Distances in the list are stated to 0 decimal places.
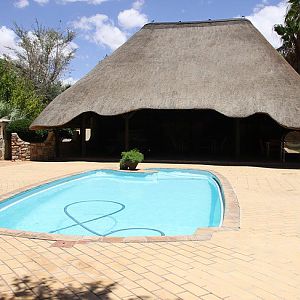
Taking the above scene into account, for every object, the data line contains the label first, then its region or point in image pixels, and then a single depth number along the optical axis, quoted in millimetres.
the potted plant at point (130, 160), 12391
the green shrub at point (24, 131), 15797
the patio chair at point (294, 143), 19455
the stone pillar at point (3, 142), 15766
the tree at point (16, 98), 17844
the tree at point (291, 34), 20842
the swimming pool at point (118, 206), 6781
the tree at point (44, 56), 32531
